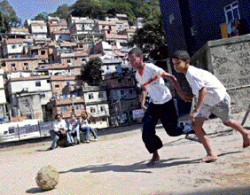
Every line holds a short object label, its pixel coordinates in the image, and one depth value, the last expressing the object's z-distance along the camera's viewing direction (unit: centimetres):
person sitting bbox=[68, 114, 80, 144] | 1424
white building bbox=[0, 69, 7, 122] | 5962
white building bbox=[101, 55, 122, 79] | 6831
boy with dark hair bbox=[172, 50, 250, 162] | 478
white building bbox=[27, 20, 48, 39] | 10062
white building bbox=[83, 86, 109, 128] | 6125
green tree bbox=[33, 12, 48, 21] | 12112
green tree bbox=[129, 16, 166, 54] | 5312
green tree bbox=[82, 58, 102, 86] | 6725
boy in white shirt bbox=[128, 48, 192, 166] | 546
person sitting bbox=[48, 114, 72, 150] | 1421
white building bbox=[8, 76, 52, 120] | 5988
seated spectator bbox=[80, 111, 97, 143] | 1427
